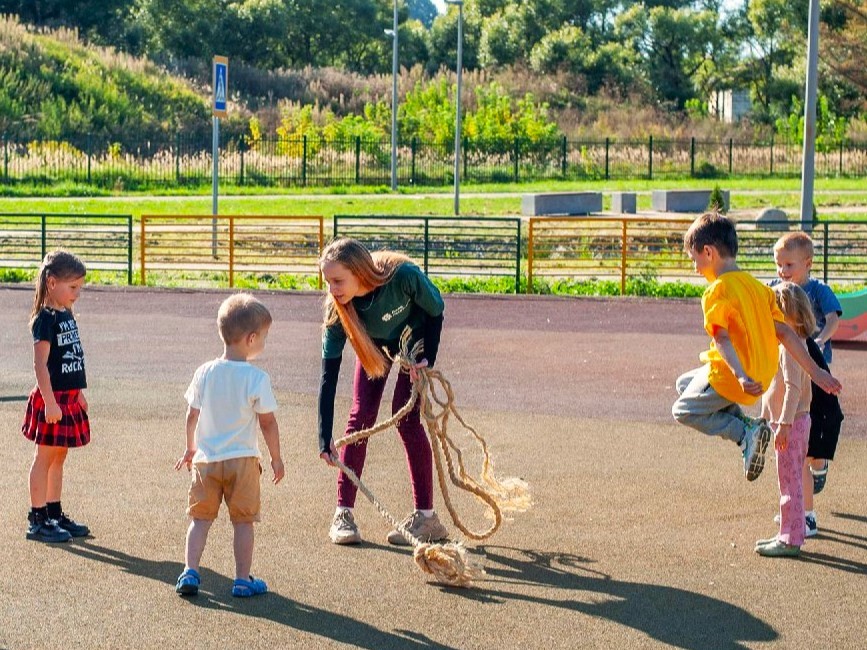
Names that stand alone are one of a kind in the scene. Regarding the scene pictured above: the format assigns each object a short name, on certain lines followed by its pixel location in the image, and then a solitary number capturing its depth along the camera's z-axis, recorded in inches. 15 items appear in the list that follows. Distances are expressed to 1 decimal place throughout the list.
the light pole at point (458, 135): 1347.2
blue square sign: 937.5
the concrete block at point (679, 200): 1408.7
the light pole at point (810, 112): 841.5
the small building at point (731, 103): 3053.6
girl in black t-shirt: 267.9
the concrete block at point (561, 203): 1275.8
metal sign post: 932.0
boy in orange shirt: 243.4
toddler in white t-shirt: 230.5
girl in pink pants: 259.8
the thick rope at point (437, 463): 239.6
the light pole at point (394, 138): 1635.1
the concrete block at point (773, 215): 1090.1
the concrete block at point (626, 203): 1355.8
